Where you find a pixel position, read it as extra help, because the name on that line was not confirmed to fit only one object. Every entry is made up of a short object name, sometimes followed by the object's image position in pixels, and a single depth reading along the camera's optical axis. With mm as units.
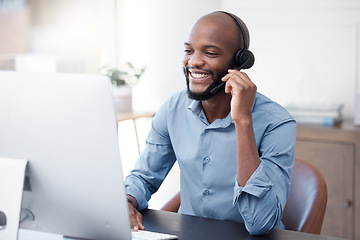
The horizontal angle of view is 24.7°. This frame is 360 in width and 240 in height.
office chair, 2025
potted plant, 3665
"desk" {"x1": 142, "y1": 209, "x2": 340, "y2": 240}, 1784
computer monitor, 1541
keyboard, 1730
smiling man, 1920
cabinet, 3062
